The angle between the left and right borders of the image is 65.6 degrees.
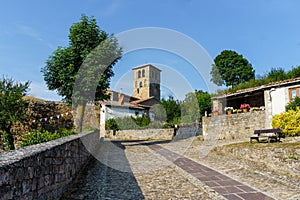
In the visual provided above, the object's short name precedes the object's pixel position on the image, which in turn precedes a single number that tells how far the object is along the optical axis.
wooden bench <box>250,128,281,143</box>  9.16
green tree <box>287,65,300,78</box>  18.75
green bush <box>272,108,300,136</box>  9.79
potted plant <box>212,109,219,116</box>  15.83
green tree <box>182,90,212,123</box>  26.92
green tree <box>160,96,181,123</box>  29.94
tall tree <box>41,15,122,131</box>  12.27
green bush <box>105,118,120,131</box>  24.27
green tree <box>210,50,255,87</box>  34.94
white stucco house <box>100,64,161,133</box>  30.54
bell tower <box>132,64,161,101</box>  38.97
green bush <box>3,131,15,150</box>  12.44
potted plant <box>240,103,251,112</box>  14.76
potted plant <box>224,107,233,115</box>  15.26
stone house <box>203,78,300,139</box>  12.52
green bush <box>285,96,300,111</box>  11.50
